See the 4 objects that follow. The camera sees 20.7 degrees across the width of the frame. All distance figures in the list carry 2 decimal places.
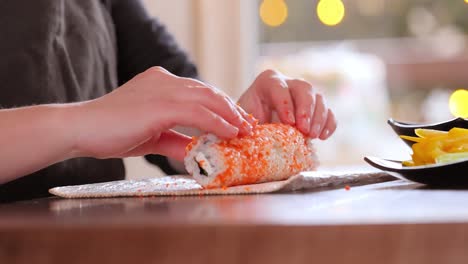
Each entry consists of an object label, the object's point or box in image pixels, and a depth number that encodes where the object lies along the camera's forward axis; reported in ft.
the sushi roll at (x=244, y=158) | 4.33
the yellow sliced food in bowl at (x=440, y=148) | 4.27
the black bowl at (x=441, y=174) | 4.10
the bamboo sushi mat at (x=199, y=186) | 4.20
